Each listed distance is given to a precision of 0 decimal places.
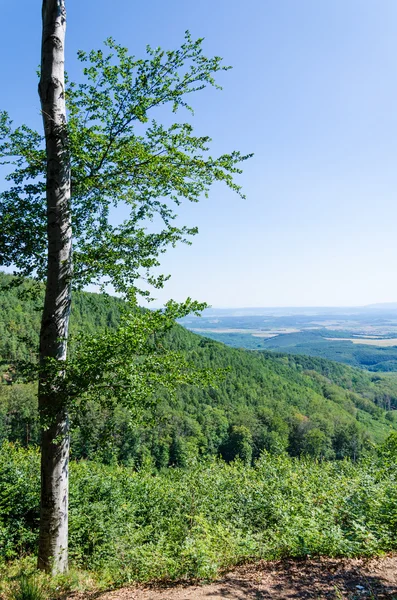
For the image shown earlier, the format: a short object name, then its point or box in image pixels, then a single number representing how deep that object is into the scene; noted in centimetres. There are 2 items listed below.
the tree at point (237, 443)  8401
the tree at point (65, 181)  529
